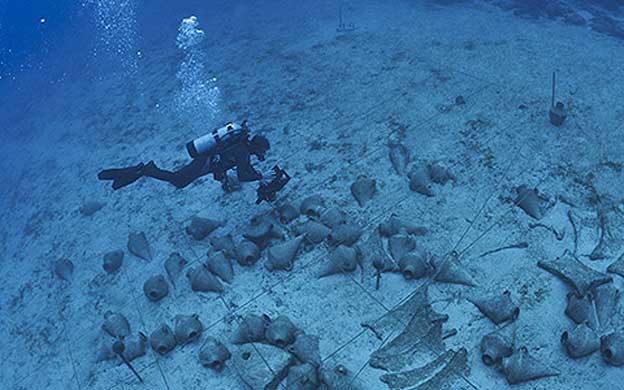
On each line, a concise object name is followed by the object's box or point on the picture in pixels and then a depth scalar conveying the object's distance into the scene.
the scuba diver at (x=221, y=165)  9.53
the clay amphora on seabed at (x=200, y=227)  9.77
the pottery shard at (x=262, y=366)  6.82
